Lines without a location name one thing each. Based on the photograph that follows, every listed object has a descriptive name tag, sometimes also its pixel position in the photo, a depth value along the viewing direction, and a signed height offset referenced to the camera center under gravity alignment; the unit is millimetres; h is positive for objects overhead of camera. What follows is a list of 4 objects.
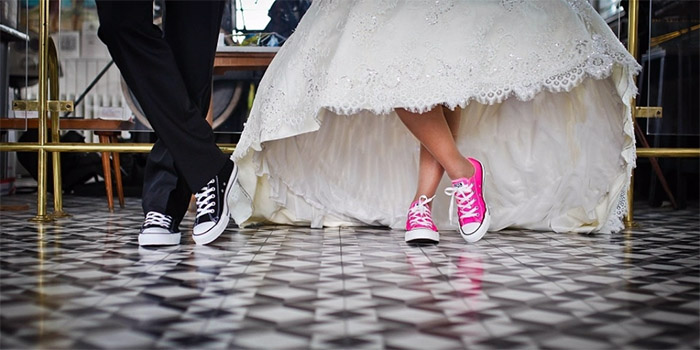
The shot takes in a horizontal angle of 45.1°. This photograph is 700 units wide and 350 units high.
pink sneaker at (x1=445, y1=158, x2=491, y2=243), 2225 -115
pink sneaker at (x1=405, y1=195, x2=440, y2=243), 2170 -158
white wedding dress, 2172 +150
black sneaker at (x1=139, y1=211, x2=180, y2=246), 2059 -168
